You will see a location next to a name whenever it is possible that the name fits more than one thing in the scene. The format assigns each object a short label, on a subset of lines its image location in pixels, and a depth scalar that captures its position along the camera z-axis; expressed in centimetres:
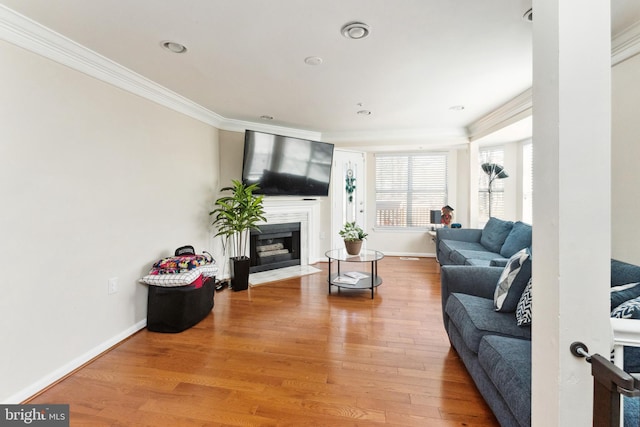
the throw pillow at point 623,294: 144
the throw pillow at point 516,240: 333
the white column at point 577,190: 87
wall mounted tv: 405
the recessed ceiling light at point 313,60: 228
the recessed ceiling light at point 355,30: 183
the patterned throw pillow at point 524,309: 169
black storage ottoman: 263
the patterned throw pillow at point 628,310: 120
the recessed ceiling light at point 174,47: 206
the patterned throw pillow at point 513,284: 184
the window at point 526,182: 484
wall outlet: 241
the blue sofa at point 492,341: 123
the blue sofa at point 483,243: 338
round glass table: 350
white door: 546
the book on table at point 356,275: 377
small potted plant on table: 364
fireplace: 454
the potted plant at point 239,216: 376
